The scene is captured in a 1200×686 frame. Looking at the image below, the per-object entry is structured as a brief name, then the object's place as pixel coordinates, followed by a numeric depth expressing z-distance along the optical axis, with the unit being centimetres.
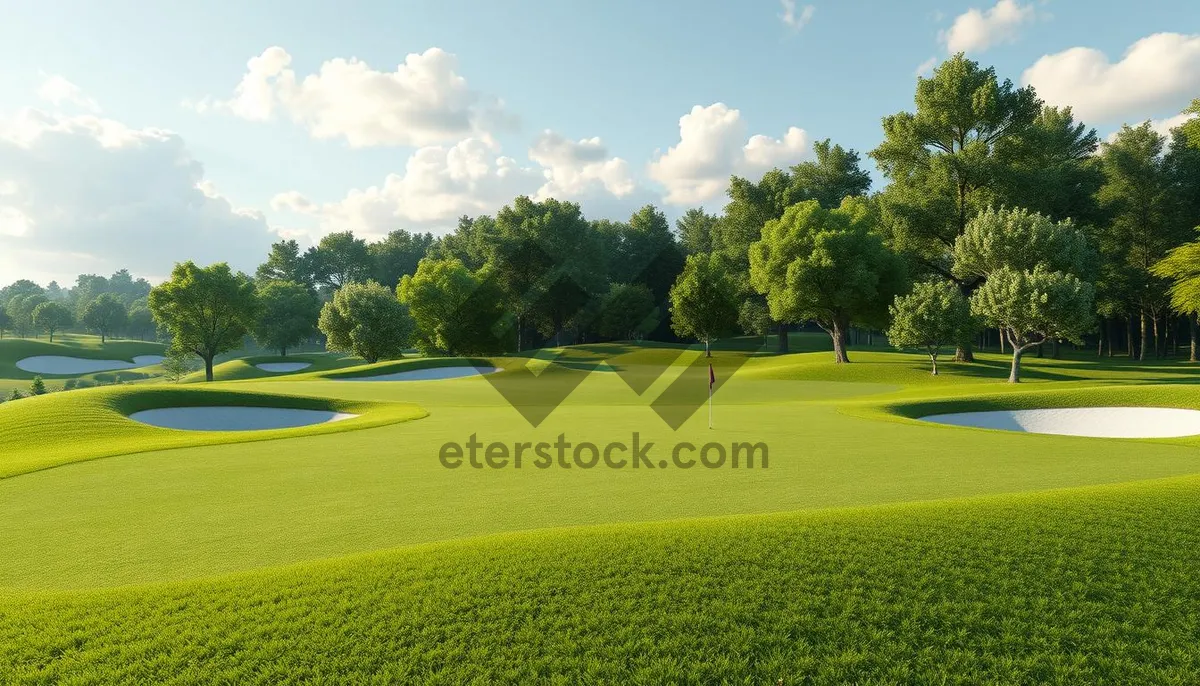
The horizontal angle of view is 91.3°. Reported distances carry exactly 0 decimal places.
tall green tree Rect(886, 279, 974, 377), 3672
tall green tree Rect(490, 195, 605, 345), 7512
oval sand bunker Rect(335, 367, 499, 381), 4366
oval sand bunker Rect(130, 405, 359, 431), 2233
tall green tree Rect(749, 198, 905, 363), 4475
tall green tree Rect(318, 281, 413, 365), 6203
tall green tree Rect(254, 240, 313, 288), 11606
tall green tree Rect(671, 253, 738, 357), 6112
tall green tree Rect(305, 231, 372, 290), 12012
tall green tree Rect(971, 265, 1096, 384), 3200
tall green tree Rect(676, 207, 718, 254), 10044
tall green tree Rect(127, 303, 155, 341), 13888
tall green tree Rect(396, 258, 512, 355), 6419
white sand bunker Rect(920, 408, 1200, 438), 2058
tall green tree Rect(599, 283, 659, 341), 7775
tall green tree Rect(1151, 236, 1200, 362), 3116
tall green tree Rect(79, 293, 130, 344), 11750
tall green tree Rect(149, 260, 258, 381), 5528
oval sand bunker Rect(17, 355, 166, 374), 7806
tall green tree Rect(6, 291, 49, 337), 12331
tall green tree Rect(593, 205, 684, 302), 9162
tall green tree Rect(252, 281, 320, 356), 8181
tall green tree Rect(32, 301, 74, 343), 11056
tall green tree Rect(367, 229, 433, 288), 11844
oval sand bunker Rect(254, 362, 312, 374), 7106
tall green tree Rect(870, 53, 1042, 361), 4462
